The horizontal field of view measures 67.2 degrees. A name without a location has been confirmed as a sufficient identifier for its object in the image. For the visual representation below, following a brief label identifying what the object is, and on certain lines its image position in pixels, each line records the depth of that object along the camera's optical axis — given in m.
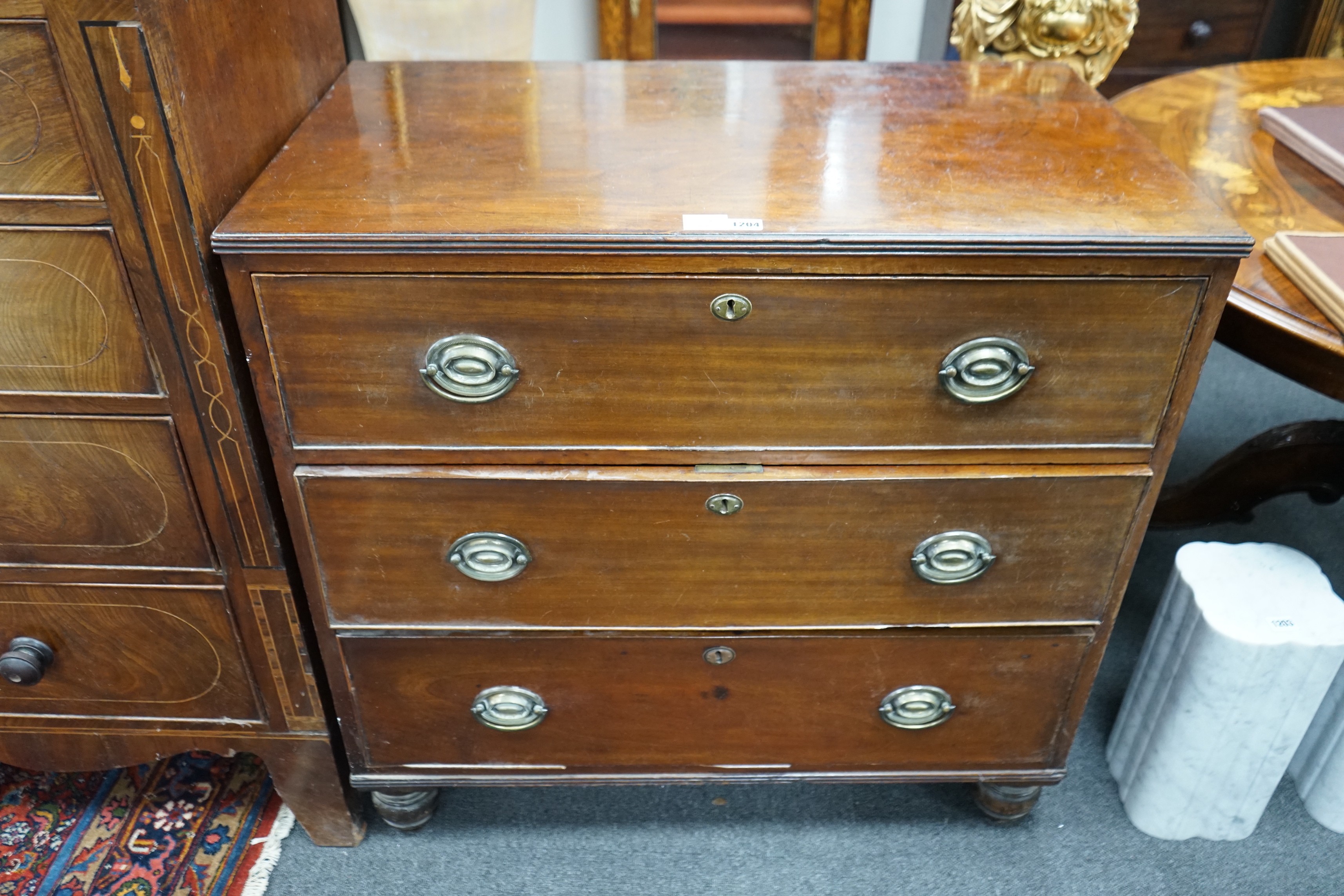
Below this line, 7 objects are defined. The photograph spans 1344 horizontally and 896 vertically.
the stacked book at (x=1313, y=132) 1.17
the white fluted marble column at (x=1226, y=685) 1.10
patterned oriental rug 1.18
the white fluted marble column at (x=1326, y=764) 1.22
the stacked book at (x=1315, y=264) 0.89
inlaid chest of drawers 0.77
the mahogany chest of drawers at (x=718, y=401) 0.81
